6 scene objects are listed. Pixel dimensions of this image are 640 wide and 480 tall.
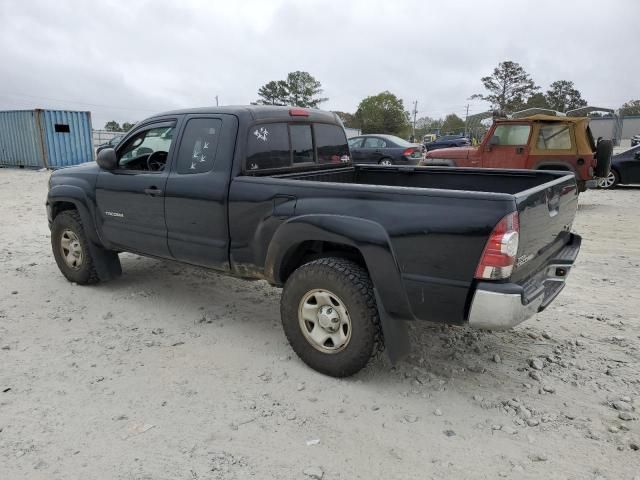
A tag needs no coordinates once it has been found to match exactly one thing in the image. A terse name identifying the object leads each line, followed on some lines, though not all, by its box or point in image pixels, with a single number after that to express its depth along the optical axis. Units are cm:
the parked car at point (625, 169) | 1288
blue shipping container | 1992
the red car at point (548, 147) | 944
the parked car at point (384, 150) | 1529
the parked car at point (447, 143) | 3131
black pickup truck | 267
